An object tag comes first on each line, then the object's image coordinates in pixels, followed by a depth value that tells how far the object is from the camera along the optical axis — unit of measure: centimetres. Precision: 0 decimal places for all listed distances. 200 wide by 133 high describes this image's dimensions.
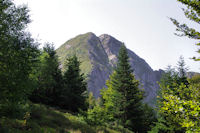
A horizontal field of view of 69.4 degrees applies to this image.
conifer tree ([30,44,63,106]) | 2262
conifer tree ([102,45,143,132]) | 2182
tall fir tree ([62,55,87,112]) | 2365
